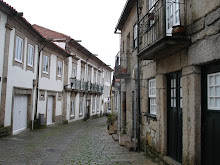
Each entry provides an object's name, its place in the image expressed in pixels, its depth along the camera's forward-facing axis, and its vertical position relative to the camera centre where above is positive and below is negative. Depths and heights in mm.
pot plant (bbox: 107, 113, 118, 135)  15678 -1445
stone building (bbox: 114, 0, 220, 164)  4055 +291
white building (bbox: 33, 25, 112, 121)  20156 +1735
